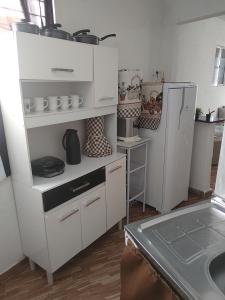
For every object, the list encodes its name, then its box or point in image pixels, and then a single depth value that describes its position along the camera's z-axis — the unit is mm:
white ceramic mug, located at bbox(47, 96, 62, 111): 1642
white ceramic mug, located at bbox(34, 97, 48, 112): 1565
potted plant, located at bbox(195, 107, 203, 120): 2877
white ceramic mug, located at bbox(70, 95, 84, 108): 1773
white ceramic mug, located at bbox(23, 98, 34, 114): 1487
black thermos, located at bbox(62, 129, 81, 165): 1896
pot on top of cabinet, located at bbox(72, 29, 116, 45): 1679
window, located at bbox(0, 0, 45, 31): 1594
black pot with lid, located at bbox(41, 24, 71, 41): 1456
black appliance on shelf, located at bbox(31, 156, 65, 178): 1651
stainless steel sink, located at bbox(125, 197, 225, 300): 687
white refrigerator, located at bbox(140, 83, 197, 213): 2234
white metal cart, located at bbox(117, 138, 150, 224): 2436
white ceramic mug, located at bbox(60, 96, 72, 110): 1704
